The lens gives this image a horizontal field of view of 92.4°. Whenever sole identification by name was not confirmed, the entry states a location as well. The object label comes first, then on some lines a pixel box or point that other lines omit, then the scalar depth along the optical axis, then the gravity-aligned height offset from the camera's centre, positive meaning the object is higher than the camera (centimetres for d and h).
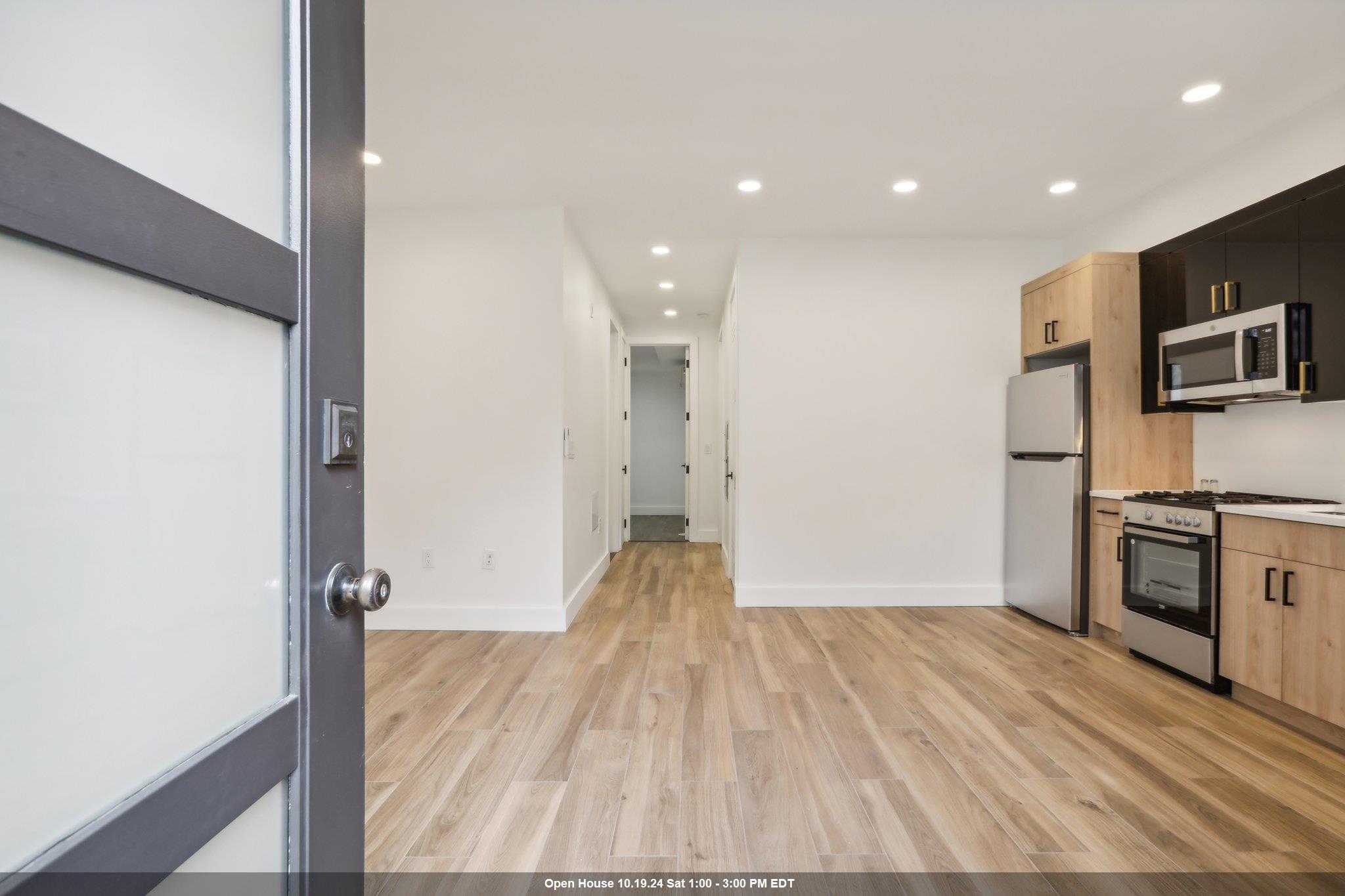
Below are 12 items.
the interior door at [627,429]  687 +21
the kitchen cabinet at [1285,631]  238 -73
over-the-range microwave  273 +41
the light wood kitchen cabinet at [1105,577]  349 -72
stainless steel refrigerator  369 -30
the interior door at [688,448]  703 +0
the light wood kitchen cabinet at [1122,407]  366 +23
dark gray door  42 +1
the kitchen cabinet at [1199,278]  311 +85
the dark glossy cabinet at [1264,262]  275 +83
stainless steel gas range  289 -64
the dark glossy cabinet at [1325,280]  256 +68
